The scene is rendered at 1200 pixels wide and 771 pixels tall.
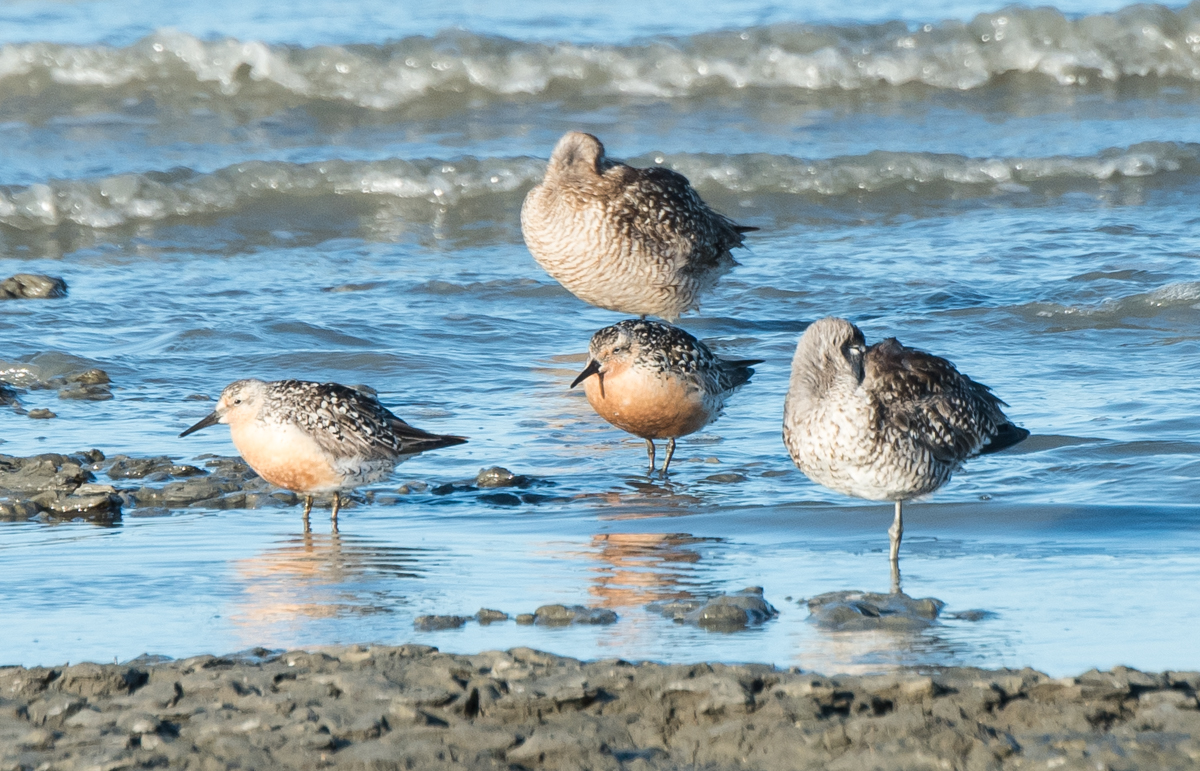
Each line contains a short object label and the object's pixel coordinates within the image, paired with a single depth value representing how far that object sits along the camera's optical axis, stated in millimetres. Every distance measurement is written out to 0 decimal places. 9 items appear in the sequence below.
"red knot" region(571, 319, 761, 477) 15484
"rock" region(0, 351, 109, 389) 17656
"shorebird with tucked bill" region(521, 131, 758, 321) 20453
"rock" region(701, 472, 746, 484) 14719
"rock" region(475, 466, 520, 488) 14461
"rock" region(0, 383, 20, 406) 16859
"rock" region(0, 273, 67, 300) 21719
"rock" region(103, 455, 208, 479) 14453
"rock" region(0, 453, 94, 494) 13836
